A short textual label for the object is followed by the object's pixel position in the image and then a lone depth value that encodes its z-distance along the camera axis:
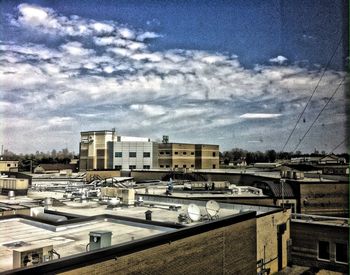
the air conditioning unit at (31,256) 7.82
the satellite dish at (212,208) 15.14
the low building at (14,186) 25.46
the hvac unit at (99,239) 9.26
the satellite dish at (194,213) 14.59
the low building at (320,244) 19.22
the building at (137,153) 64.81
